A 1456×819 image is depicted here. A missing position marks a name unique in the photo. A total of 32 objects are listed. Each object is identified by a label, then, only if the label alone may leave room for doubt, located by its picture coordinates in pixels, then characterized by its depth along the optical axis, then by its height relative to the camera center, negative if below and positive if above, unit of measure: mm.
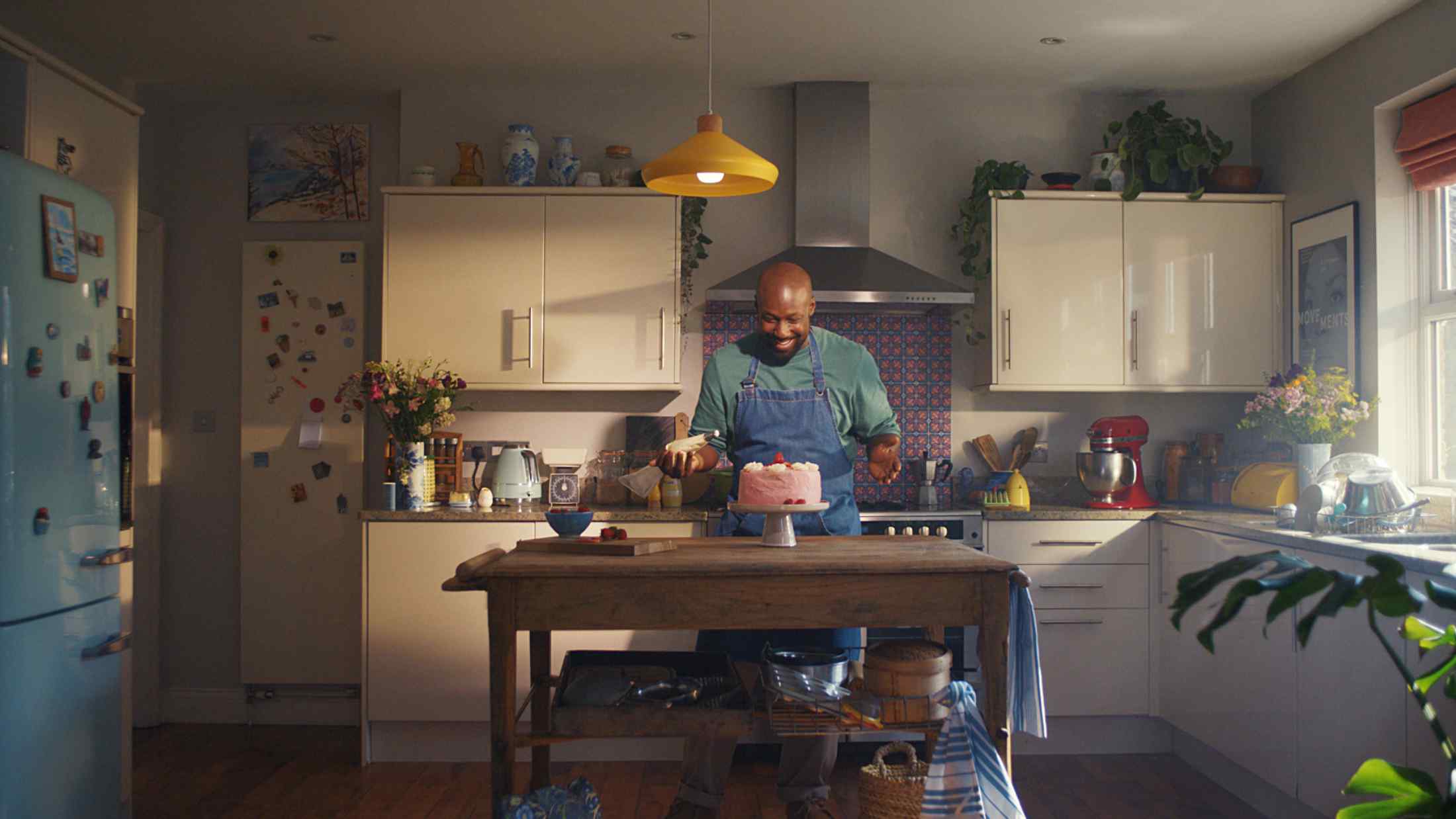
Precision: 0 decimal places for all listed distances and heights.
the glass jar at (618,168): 4266 +1030
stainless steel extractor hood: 4391 +1025
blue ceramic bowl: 2580 -255
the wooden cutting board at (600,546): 2336 -293
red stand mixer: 4078 -182
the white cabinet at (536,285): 4180 +531
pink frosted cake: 2463 -155
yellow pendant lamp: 2543 +630
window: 3521 +304
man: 2898 +11
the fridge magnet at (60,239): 2607 +454
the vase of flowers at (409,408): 3984 +44
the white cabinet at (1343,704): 2660 -758
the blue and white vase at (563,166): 4258 +1022
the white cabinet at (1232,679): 3137 -854
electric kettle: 4133 -232
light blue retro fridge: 2506 -211
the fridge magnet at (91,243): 2748 +465
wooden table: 2166 -370
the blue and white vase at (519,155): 4246 +1062
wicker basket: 2615 -938
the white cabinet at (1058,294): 4207 +495
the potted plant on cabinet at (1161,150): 4223 +1085
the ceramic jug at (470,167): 4281 +1029
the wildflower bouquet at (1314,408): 3574 +35
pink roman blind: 3357 +906
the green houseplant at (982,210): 4223 +849
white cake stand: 2434 -238
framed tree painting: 4551 +1065
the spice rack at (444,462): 4172 -173
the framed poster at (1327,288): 3797 +489
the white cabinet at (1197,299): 4234 +479
